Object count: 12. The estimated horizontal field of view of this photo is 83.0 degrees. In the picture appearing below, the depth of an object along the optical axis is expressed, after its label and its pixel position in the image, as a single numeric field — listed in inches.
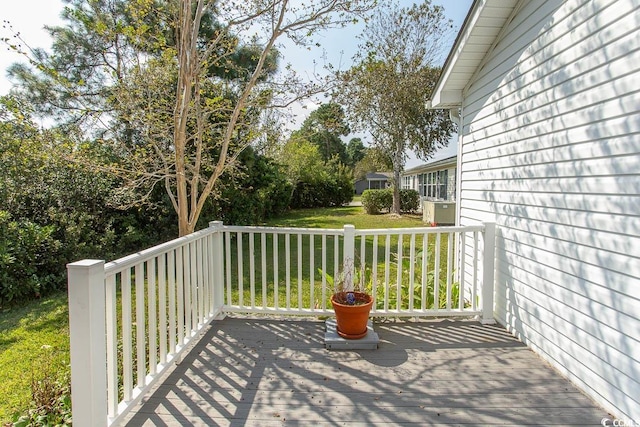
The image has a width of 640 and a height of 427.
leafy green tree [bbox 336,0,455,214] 511.2
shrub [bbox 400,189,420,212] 695.7
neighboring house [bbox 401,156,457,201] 562.4
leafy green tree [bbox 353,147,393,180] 609.2
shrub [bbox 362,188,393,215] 665.0
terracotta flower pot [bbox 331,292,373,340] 121.3
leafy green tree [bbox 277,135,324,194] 687.1
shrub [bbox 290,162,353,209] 779.4
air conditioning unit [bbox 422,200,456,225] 496.4
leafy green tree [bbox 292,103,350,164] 1493.6
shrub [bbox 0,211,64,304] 186.4
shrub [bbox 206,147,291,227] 295.2
